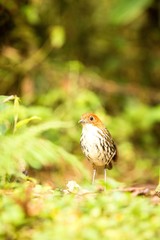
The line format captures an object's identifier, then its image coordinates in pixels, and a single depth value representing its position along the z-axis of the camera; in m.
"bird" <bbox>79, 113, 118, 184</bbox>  8.94
